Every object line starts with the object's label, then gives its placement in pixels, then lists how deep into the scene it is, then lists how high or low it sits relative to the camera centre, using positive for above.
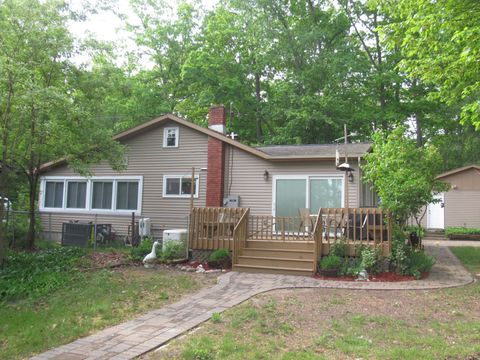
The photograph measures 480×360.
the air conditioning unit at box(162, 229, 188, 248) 10.73 -0.64
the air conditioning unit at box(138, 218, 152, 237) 13.21 -0.51
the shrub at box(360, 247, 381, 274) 8.66 -0.93
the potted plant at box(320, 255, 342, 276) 8.71 -1.08
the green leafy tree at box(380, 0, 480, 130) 7.73 +3.83
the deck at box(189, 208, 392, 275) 9.10 -0.55
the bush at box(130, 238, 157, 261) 10.49 -1.03
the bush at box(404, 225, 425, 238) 10.58 -0.36
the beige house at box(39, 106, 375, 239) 12.48 +1.09
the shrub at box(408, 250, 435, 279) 8.64 -1.01
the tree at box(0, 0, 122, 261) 8.35 +2.27
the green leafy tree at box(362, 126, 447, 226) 9.20 +1.07
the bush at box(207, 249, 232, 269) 9.91 -1.15
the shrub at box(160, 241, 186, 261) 10.33 -1.00
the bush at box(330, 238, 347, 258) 9.13 -0.77
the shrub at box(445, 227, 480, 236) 18.97 -0.61
